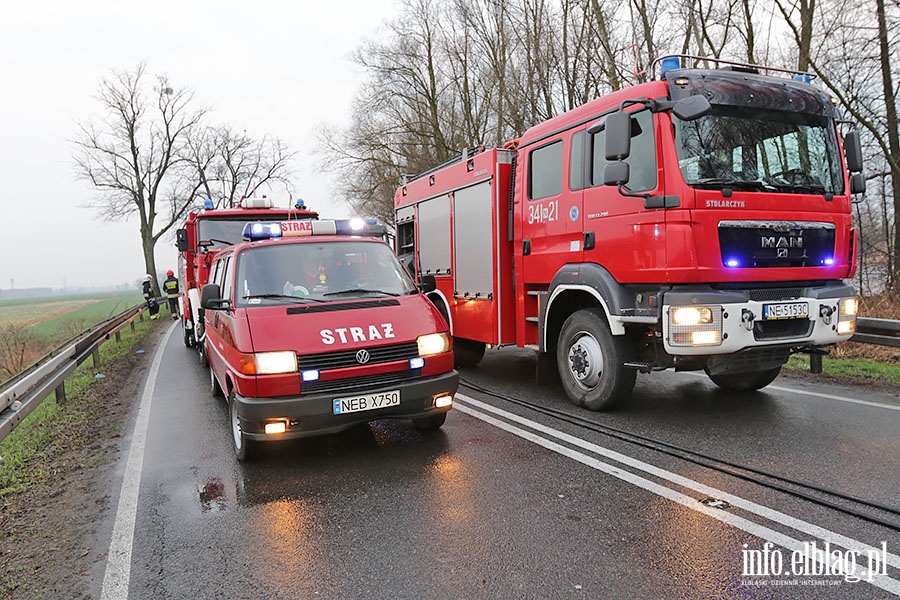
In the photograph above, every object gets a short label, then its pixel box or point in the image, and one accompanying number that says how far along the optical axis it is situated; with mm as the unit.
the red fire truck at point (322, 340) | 4543
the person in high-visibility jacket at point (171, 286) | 18795
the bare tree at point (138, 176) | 33562
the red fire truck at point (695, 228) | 5129
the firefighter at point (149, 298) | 21906
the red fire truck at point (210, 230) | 10680
